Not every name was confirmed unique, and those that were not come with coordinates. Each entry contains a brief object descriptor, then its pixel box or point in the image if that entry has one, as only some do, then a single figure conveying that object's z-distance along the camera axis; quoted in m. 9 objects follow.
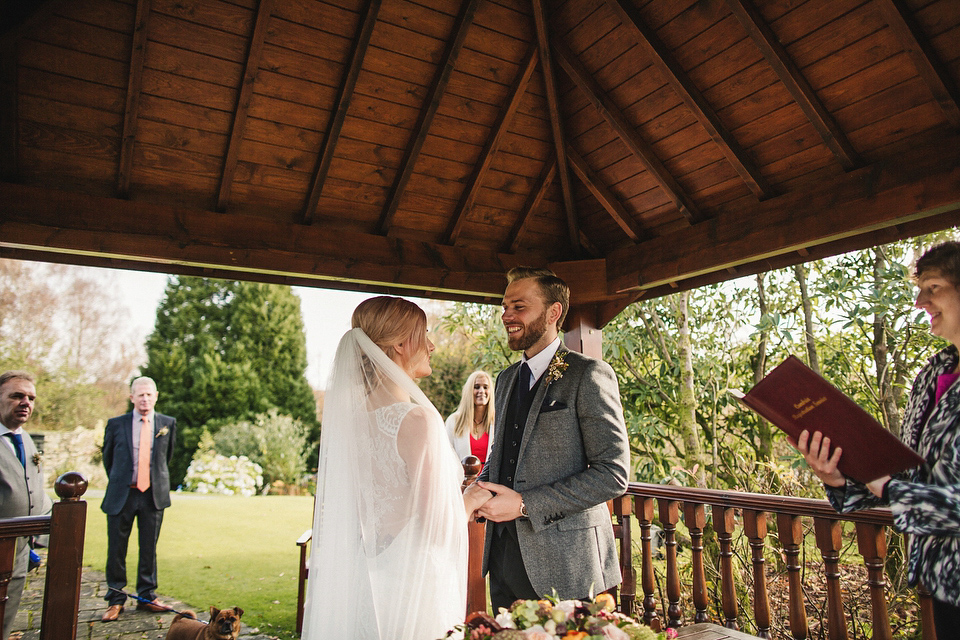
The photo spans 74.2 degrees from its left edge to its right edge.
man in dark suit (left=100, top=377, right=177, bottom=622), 4.87
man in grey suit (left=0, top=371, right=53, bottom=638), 3.35
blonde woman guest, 5.14
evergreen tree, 13.75
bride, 1.75
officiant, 1.61
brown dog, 3.29
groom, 2.12
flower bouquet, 1.26
